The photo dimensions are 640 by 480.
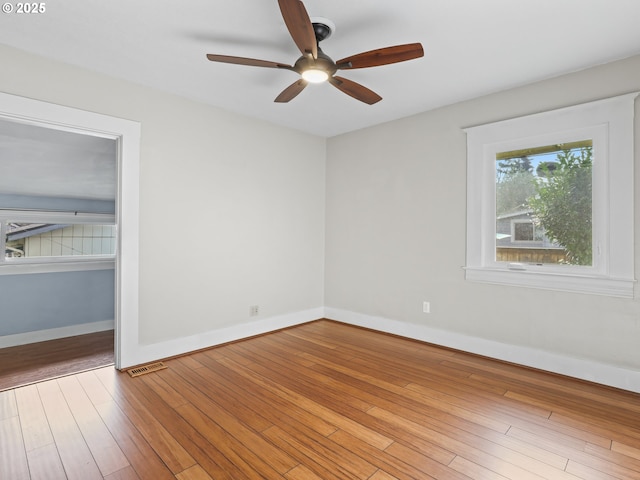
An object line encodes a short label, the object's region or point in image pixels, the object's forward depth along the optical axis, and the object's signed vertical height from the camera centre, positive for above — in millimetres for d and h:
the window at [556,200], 2590 +385
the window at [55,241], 4324 -4
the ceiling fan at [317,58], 1684 +1135
